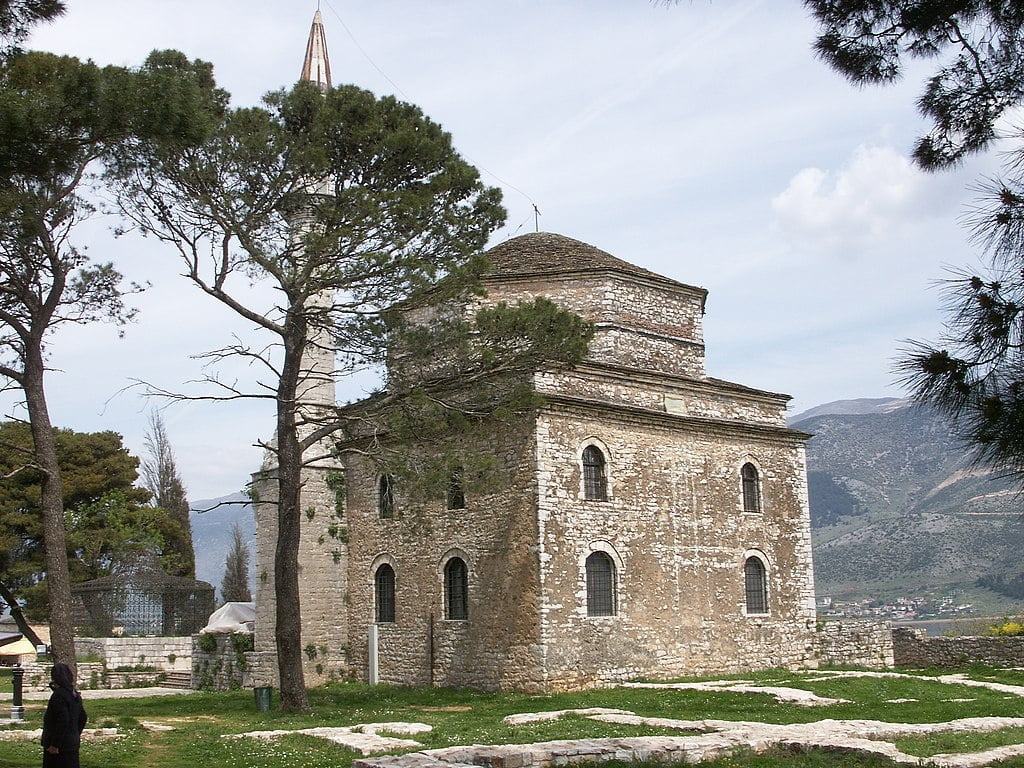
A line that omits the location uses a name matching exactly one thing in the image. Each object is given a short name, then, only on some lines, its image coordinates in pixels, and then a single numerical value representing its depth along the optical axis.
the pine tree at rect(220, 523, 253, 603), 48.59
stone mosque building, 19.02
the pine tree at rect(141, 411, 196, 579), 39.56
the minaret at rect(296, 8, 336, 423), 17.77
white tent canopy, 24.36
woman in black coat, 9.07
